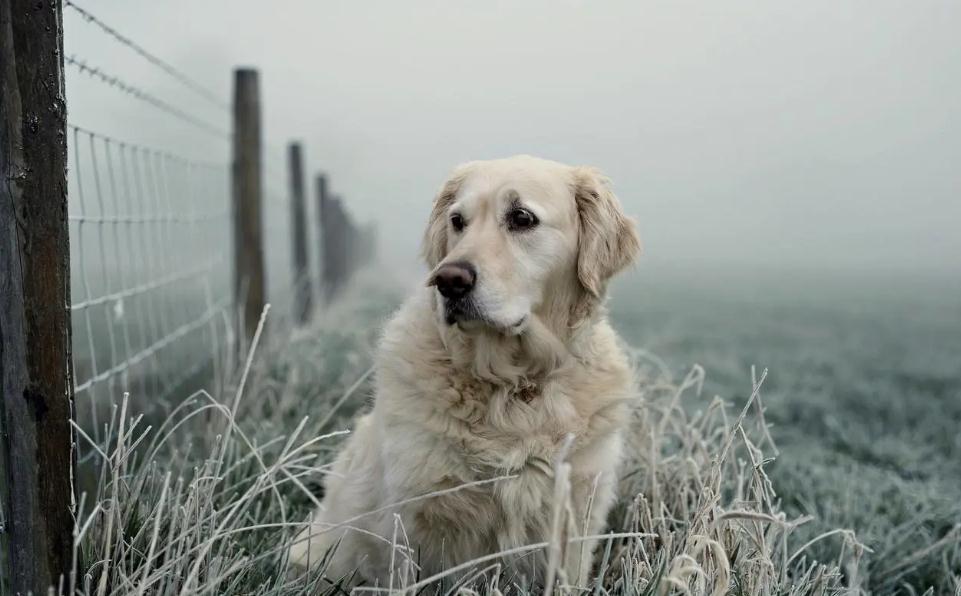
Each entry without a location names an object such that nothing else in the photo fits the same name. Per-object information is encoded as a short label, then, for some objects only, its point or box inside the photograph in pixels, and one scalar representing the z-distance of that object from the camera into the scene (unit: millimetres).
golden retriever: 2314
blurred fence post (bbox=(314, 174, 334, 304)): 9773
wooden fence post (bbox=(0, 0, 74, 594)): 1704
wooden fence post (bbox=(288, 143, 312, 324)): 7633
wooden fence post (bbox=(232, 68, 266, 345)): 4875
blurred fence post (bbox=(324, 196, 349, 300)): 10430
